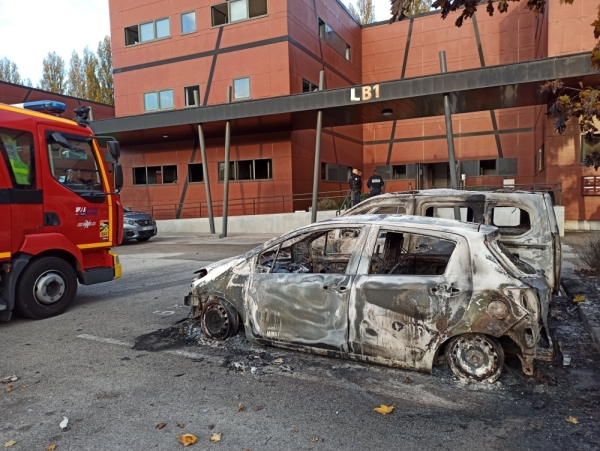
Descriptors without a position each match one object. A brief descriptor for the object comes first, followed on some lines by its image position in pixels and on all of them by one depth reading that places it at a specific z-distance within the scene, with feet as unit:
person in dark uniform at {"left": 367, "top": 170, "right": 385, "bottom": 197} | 51.80
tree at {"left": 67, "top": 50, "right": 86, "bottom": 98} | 151.43
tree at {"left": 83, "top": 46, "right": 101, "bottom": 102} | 148.77
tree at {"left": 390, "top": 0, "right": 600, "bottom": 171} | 14.85
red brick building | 52.42
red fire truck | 19.72
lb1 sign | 47.83
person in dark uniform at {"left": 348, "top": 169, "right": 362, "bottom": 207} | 54.24
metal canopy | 41.39
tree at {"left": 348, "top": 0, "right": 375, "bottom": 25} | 124.77
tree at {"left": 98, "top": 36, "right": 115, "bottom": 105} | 150.51
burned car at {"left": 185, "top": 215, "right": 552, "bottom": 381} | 12.53
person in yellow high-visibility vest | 19.63
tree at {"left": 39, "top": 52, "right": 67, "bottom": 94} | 153.89
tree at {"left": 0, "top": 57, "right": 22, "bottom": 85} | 155.63
